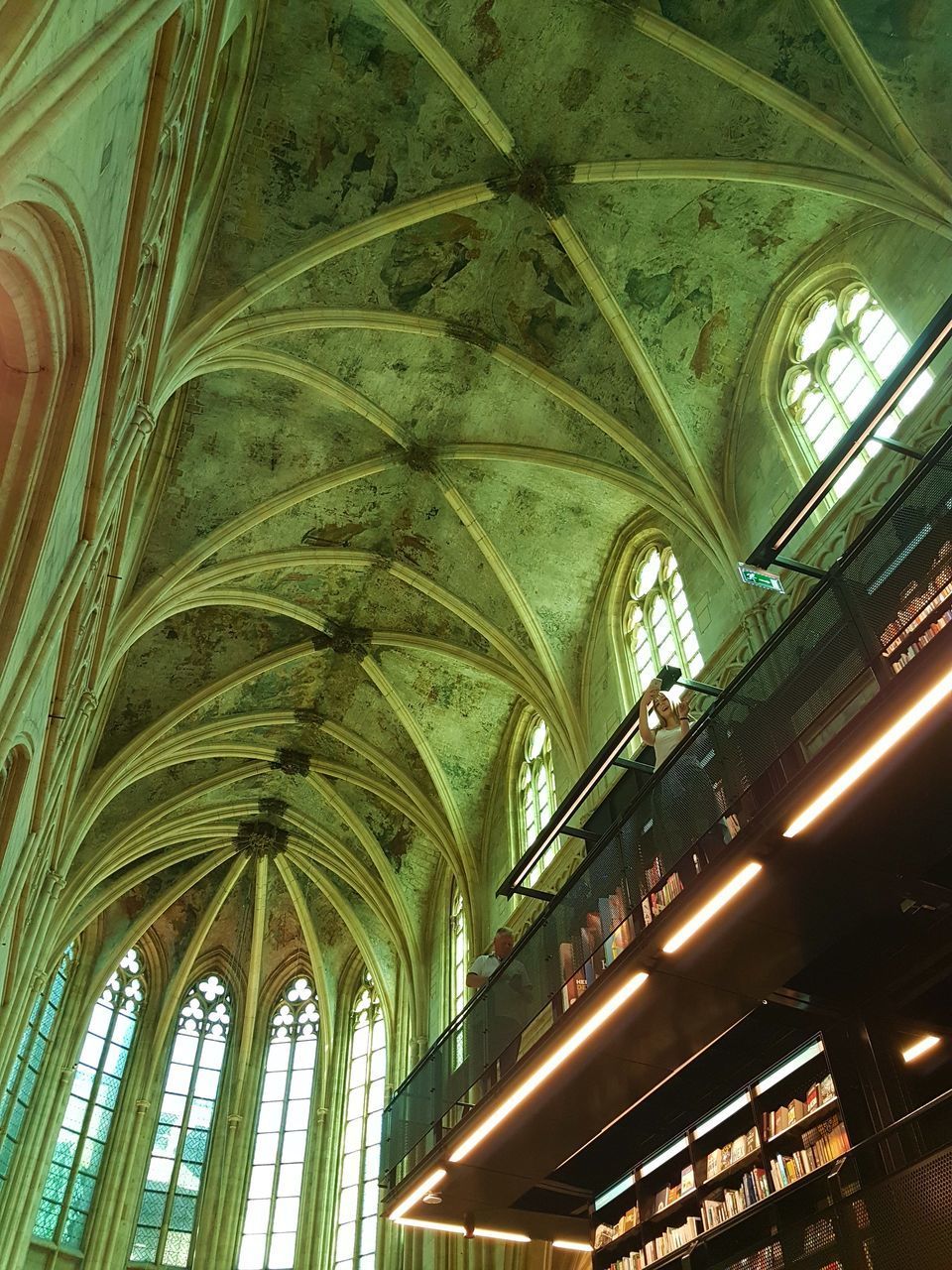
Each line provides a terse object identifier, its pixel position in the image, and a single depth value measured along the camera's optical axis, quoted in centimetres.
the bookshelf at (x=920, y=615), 615
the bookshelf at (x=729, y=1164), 769
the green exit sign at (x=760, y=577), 914
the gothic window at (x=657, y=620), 1477
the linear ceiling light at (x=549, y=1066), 770
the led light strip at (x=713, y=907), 677
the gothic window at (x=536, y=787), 1780
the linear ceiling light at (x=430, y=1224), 1071
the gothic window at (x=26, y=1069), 1870
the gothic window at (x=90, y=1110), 1925
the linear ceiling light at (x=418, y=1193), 981
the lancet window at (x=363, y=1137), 1933
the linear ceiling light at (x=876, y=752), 571
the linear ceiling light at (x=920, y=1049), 732
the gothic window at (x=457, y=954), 1936
